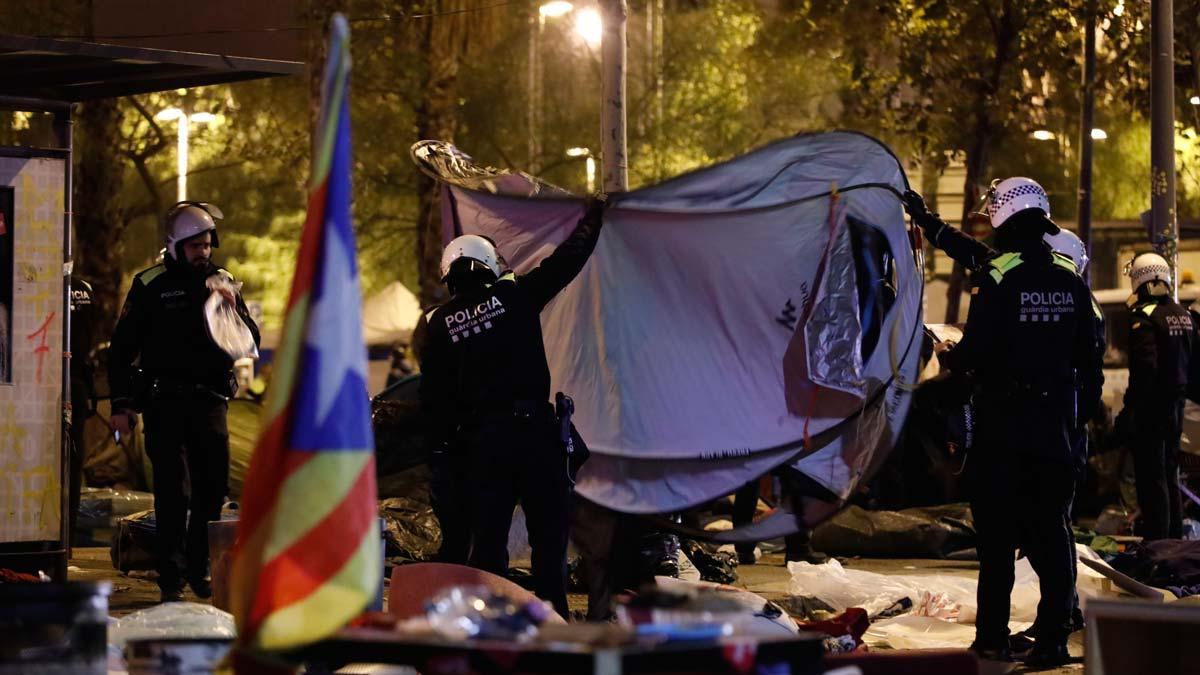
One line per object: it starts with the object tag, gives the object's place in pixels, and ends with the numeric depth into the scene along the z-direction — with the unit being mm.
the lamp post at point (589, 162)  36019
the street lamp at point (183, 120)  33875
